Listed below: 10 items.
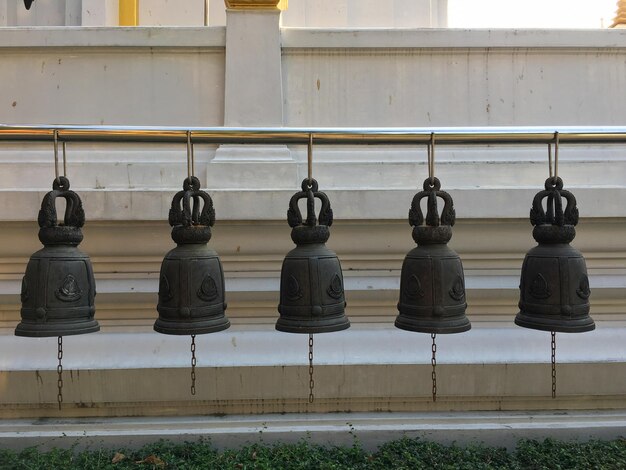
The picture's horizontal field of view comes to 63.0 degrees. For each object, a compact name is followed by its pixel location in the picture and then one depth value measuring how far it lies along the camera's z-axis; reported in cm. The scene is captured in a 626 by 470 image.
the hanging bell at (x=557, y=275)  172
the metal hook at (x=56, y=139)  177
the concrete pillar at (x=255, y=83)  248
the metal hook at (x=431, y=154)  182
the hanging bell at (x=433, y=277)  171
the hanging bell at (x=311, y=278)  171
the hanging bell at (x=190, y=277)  167
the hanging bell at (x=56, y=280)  164
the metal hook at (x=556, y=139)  185
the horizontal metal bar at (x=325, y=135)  184
